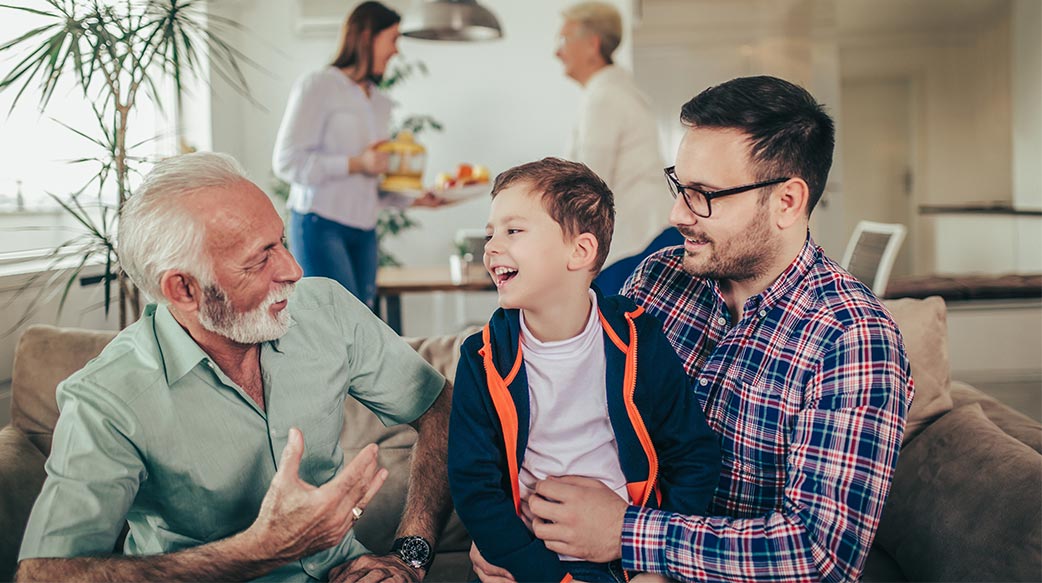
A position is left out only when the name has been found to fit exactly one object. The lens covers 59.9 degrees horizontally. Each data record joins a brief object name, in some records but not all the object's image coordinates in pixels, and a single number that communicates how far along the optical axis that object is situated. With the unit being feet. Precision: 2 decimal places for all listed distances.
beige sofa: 4.96
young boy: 4.40
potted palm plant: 7.47
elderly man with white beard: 4.01
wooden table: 13.24
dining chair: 15.62
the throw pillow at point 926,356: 6.40
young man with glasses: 4.20
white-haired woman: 10.23
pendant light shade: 13.85
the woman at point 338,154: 11.41
